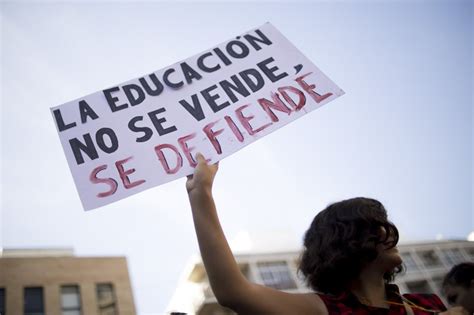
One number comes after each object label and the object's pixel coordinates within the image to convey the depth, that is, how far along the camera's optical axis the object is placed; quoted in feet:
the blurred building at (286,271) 107.96
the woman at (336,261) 3.87
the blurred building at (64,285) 72.74
